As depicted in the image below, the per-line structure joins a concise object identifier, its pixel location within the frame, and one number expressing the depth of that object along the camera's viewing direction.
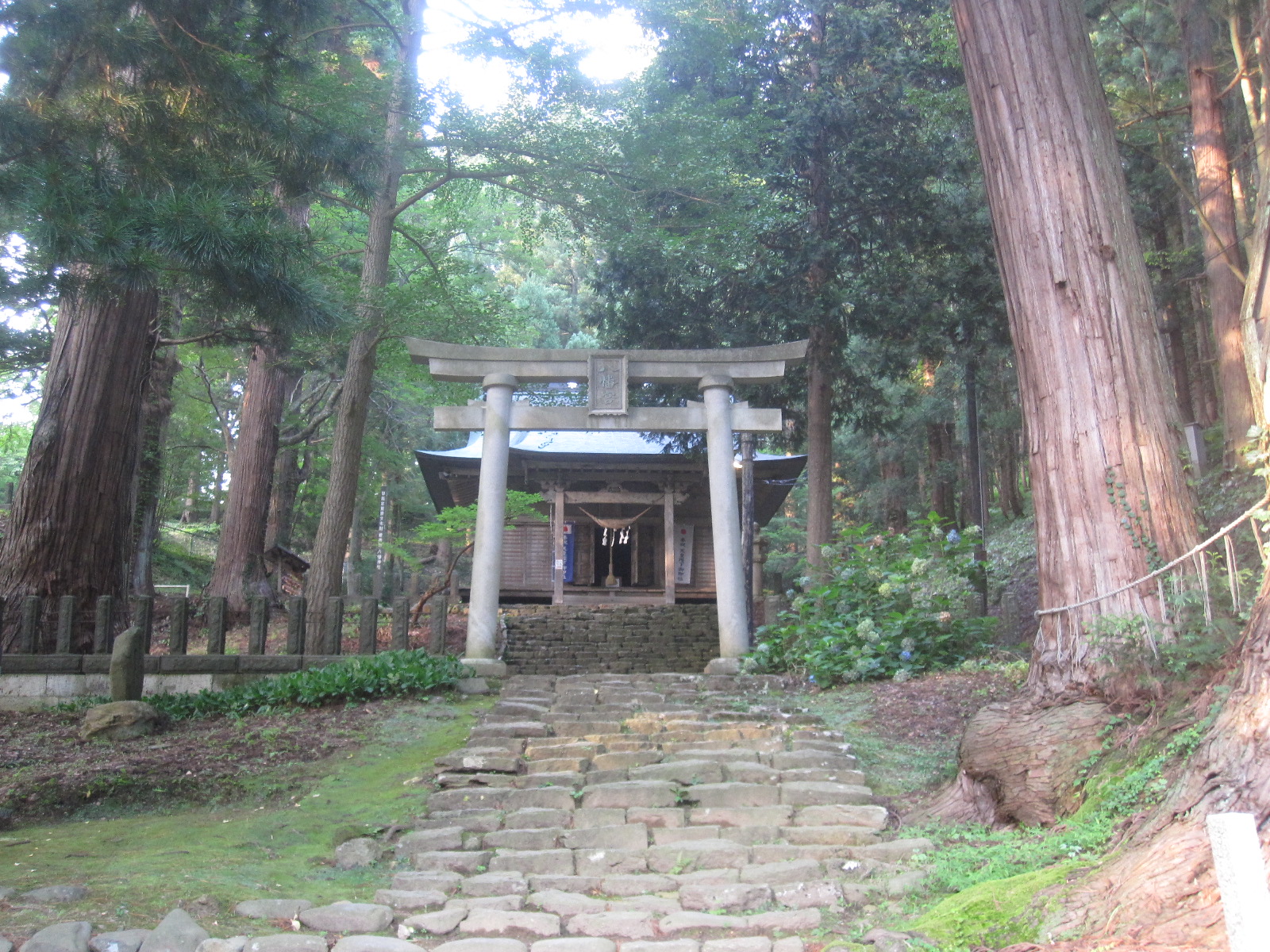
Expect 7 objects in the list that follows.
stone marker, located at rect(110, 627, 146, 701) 7.28
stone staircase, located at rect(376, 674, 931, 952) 4.00
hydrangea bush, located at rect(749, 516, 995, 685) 8.72
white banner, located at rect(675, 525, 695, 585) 21.67
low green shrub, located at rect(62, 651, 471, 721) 7.84
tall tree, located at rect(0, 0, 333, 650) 5.02
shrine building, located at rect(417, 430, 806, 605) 19.31
